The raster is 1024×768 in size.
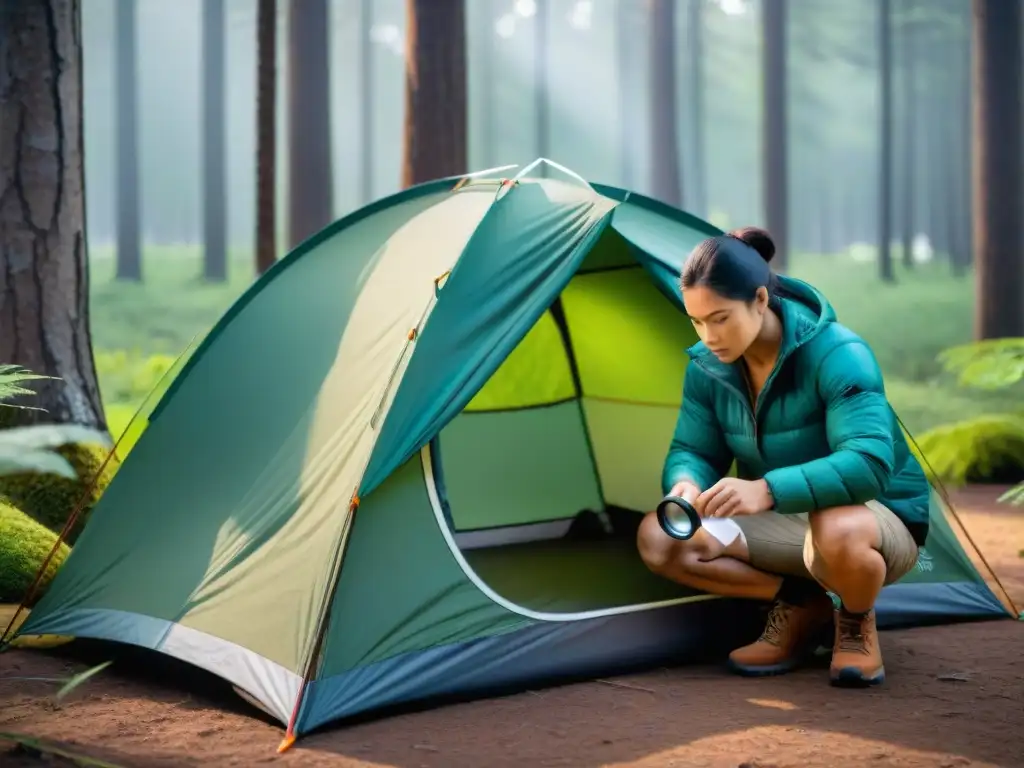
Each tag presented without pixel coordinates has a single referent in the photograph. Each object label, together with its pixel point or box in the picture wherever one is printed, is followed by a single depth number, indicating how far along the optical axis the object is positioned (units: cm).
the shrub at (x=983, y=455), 810
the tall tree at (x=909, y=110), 2508
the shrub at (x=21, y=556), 466
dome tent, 347
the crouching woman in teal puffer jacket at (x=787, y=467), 334
